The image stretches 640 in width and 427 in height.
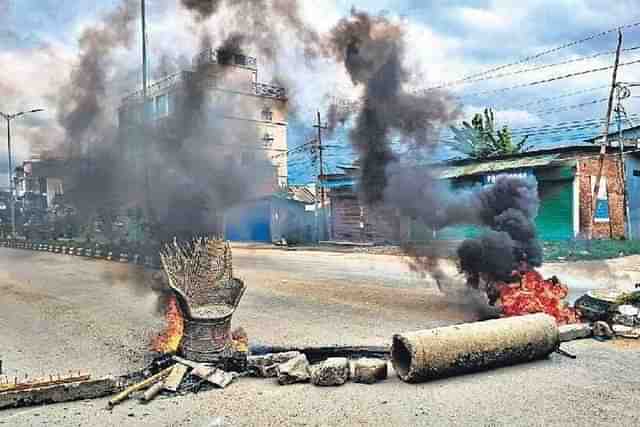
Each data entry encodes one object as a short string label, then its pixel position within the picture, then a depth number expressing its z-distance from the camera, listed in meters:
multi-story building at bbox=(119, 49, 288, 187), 10.65
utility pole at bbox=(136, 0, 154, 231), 11.33
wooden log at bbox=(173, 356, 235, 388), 5.91
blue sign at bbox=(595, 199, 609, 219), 23.31
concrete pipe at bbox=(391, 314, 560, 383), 5.99
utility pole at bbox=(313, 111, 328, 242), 30.47
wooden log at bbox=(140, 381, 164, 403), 5.52
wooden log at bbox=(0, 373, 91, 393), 5.47
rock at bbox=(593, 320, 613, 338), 7.80
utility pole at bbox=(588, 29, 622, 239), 21.22
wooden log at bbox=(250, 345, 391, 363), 7.28
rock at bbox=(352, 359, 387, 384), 6.05
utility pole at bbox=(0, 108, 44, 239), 29.28
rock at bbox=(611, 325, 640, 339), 7.79
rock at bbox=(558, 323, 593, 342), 7.66
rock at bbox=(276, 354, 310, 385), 6.01
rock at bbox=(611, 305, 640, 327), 8.04
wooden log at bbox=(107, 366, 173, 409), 5.45
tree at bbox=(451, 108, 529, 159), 30.64
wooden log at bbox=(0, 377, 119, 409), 5.38
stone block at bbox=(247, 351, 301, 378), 6.27
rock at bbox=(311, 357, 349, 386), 5.94
